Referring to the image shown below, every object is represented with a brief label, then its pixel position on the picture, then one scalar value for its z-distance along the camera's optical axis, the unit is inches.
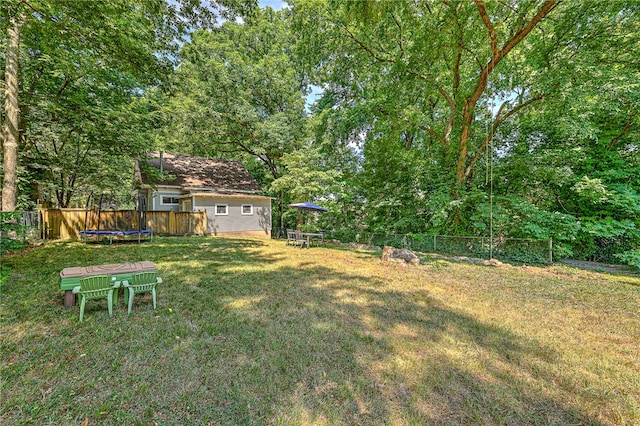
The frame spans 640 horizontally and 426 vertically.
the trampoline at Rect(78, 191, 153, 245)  424.2
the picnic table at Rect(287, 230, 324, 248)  501.3
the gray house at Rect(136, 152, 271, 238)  672.4
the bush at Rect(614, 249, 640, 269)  323.1
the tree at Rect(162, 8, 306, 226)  655.1
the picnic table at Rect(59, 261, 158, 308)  161.1
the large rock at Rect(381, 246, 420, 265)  372.5
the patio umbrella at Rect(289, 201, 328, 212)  544.2
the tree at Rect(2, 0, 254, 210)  256.1
